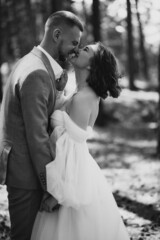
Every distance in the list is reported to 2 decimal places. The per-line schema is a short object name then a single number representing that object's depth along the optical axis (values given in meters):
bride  3.46
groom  3.24
